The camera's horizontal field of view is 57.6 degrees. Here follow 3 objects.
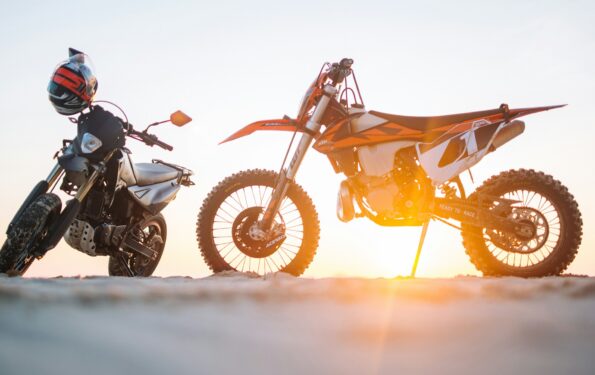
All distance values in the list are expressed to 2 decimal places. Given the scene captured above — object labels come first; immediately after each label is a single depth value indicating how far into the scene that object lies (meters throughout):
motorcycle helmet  4.09
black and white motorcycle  3.43
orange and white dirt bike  3.83
